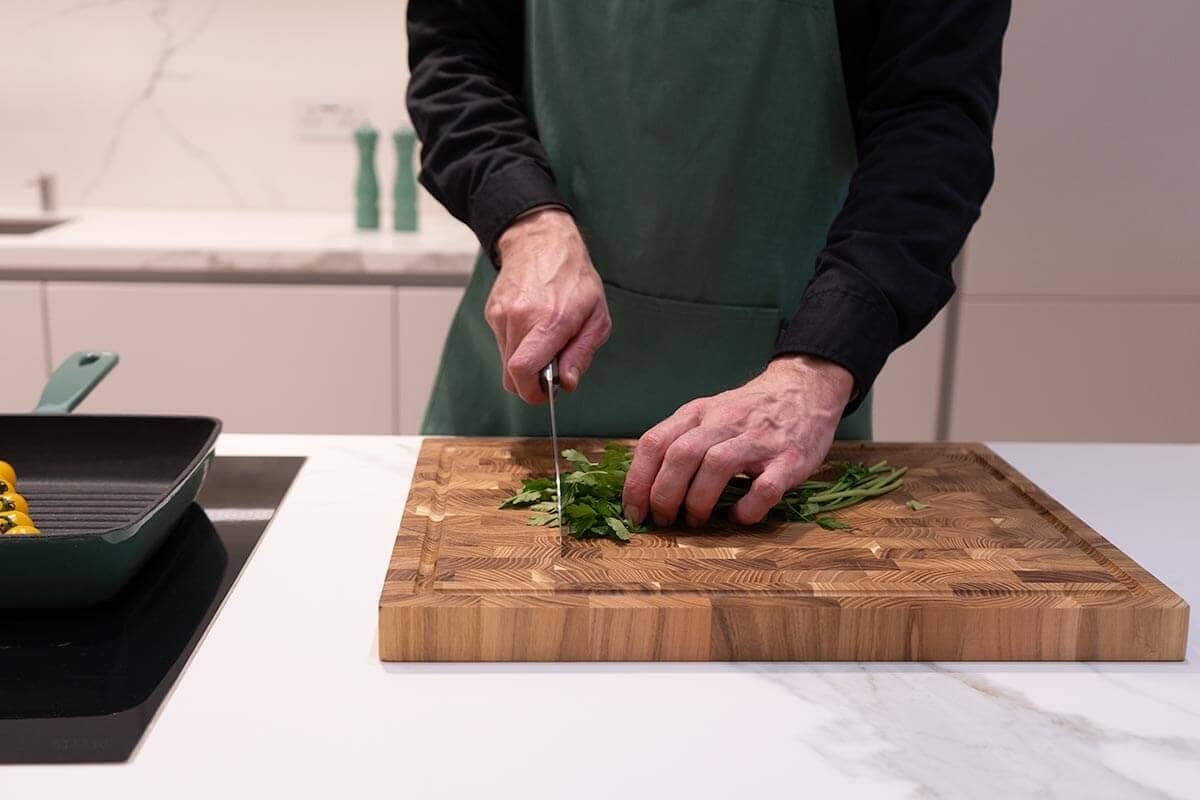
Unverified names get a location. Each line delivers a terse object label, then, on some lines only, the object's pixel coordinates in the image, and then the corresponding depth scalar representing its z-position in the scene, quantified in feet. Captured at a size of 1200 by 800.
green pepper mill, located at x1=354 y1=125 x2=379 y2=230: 8.55
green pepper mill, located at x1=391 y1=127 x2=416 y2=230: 8.50
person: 3.59
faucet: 9.05
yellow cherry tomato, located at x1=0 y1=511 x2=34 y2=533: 2.75
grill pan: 3.08
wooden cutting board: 2.59
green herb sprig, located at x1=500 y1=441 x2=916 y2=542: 3.02
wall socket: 9.23
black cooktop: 2.21
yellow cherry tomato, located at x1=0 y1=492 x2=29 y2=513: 2.86
